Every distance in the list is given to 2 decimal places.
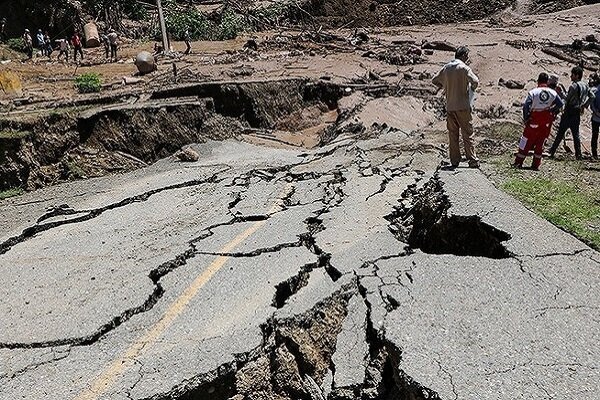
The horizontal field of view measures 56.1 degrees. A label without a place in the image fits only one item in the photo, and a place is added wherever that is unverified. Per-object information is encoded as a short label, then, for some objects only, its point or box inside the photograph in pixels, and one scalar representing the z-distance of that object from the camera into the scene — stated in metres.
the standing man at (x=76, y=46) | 22.64
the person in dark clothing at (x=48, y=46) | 25.03
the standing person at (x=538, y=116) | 8.07
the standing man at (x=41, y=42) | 25.06
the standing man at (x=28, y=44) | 24.77
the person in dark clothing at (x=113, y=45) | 21.89
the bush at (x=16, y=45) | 25.82
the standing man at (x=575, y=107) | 9.16
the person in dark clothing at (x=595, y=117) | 9.49
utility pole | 20.95
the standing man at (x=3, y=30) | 27.80
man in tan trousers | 7.46
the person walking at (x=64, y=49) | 23.34
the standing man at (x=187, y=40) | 22.06
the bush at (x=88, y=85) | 14.75
